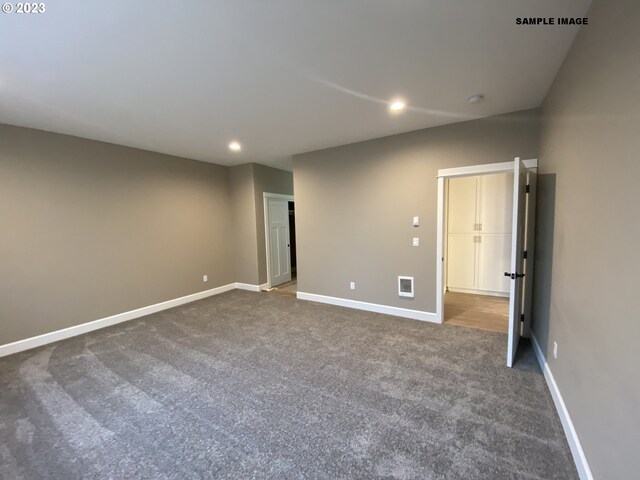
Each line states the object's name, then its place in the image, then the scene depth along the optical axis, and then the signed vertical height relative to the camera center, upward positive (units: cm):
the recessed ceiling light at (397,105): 276 +123
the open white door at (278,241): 584 -45
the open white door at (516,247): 241 -30
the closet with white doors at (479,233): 475 -30
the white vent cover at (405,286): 384 -100
